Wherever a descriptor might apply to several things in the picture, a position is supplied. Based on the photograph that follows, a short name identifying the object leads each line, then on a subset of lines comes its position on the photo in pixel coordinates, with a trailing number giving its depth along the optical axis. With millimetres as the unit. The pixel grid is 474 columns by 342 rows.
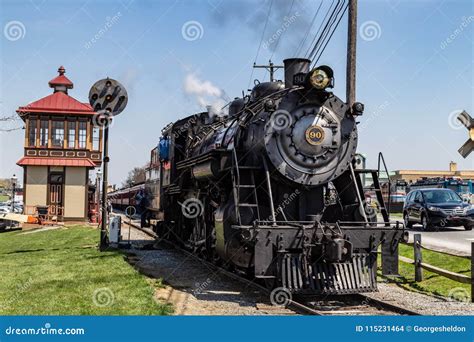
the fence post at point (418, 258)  11828
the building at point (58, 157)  32906
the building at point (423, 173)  85662
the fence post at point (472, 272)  9888
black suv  22000
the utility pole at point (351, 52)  14211
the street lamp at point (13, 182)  33156
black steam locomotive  9070
